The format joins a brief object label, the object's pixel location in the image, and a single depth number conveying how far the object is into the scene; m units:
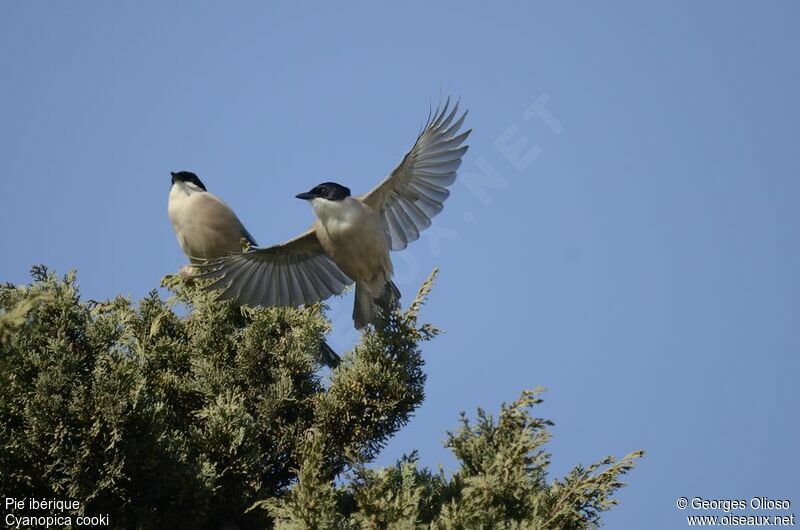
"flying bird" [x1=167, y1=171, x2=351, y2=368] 16.17
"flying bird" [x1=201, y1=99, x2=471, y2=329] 13.61
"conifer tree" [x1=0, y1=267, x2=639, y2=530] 9.24
